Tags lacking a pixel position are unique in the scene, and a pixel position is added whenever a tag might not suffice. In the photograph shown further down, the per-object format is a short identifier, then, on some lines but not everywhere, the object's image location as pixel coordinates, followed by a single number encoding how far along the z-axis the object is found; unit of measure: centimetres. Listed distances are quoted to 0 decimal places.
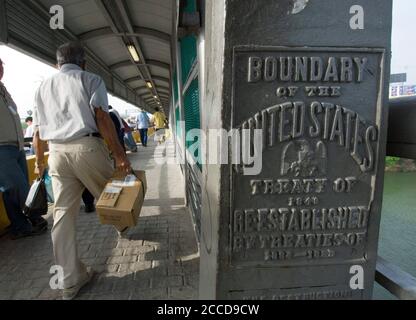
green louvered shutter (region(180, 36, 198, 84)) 310
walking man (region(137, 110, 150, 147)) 1337
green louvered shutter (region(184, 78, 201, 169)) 336
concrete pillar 133
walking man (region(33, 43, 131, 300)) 260
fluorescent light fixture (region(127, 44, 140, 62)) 716
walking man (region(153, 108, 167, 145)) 1586
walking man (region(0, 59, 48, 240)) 363
